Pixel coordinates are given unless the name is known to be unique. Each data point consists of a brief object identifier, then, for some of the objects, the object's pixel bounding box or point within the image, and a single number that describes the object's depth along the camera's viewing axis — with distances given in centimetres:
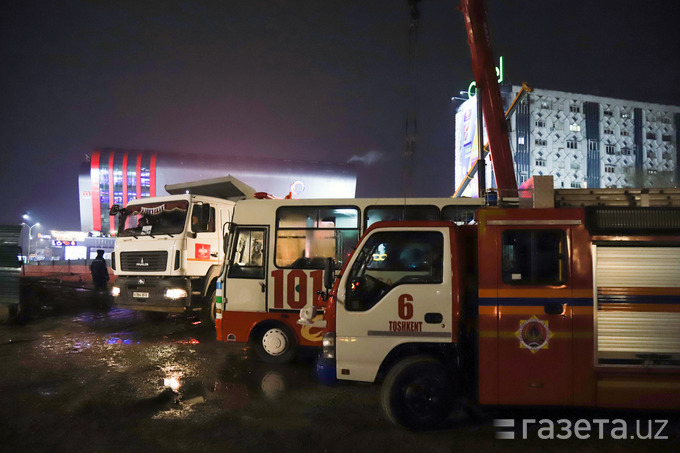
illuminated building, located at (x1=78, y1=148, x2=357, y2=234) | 5659
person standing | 1584
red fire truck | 407
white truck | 966
